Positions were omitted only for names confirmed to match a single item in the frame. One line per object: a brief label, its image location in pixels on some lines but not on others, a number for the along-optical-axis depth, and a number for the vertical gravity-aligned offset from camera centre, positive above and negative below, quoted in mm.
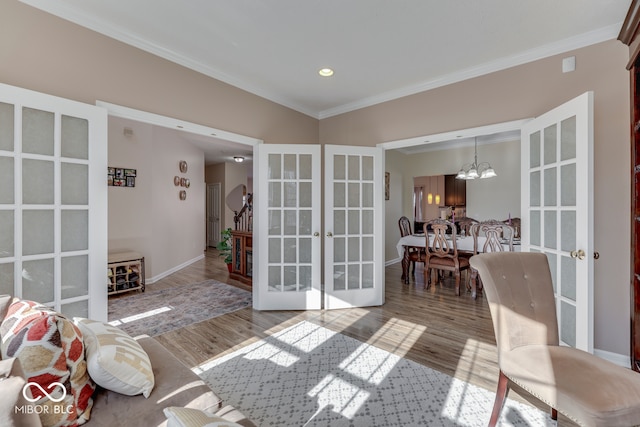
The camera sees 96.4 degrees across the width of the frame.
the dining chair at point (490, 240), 3951 -386
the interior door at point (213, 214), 8656 -67
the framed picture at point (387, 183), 6298 +659
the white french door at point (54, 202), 1902 +69
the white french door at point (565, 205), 2072 +74
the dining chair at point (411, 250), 4805 -645
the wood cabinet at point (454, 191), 6719 +518
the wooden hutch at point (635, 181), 2100 +246
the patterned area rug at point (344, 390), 1751 -1253
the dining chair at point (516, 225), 4949 -208
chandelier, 5268 +912
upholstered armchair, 1212 -758
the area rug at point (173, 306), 3145 -1229
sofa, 979 -730
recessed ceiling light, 3100 +1554
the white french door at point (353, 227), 3711 -191
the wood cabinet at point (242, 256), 4746 -750
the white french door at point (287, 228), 3580 -201
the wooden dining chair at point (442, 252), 4242 -604
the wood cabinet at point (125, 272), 4059 -896
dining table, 4363 -509
